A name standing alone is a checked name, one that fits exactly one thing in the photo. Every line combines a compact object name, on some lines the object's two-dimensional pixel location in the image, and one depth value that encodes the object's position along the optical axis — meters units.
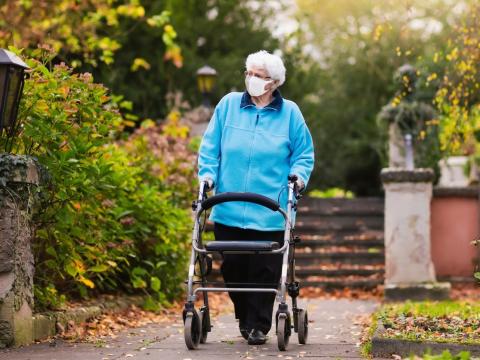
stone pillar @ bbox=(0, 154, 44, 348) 11.98
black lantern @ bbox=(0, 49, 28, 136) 12.16
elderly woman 12.74
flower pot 36.41
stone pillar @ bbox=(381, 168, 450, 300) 22.64
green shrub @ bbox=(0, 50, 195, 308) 13.41
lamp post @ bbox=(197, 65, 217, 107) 30.02
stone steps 26.03
